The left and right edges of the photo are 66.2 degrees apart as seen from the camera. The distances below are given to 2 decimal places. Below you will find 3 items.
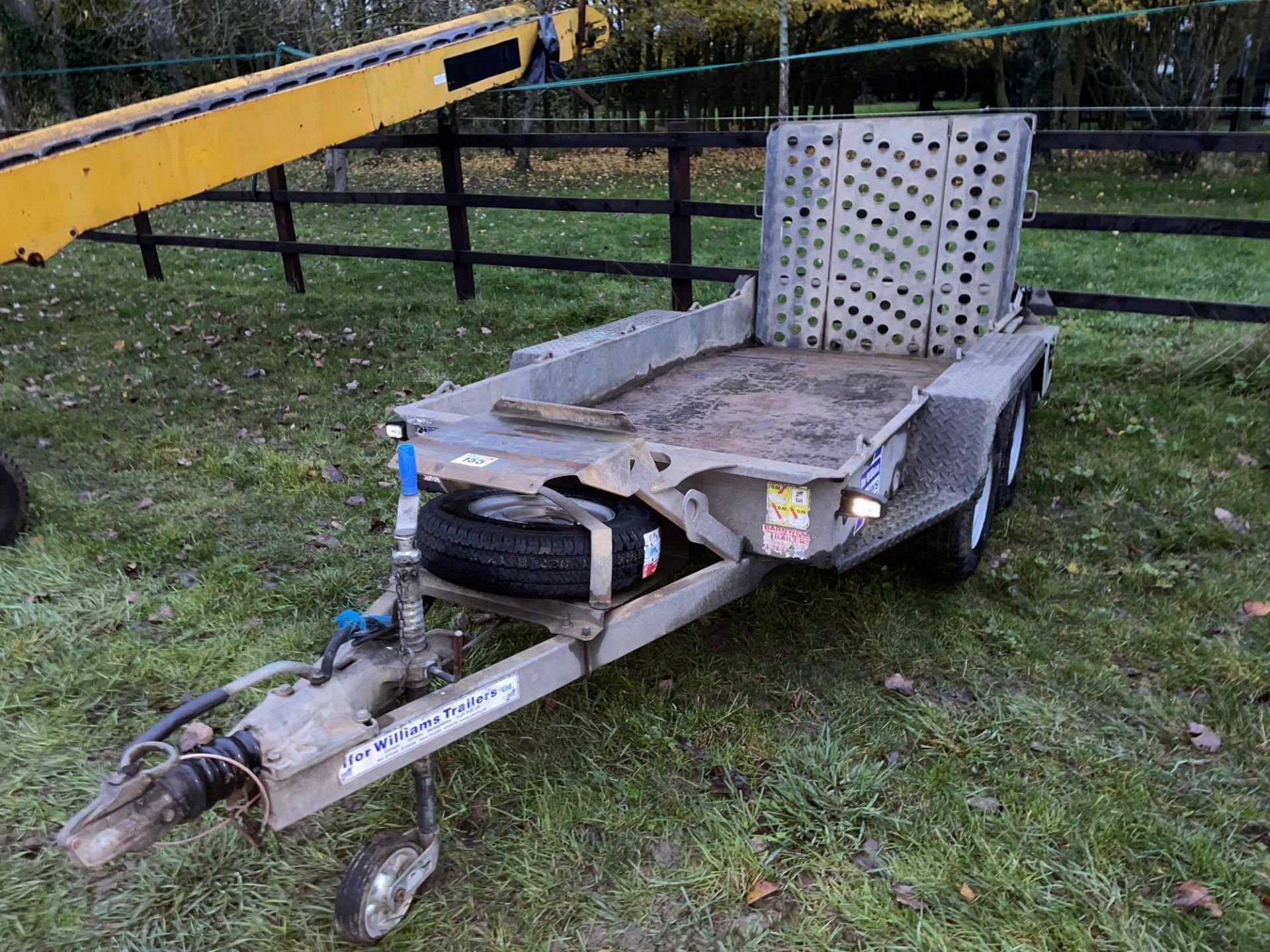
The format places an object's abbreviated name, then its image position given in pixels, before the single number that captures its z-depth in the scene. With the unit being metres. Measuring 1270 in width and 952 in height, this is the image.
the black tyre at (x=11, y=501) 4.43
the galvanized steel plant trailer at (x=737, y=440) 2.28
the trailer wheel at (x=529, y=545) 2.59
